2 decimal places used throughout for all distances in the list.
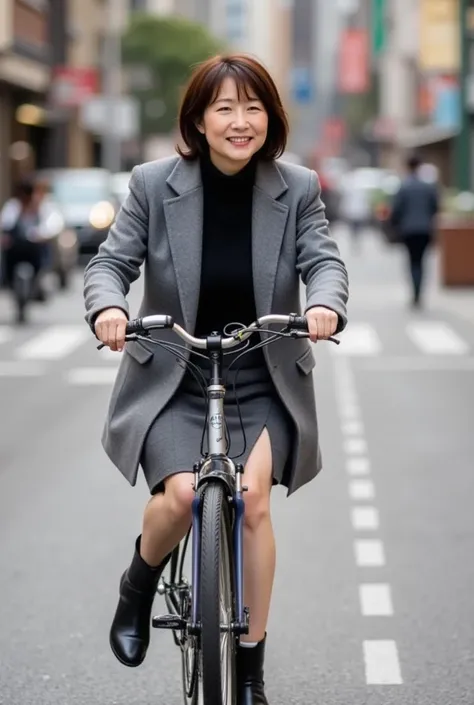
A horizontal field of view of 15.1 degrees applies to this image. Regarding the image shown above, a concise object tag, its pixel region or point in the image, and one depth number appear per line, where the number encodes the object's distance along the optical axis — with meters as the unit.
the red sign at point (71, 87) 47.88
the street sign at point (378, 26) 76.00
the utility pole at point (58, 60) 53.12
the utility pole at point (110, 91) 57.69
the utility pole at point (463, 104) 31.84
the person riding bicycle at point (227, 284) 4.60
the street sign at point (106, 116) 57.50
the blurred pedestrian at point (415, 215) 22.42
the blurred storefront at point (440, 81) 43.44
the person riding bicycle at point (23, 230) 20.77
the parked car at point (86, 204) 32.91
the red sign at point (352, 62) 100.75
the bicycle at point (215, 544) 4.23
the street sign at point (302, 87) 129.88
